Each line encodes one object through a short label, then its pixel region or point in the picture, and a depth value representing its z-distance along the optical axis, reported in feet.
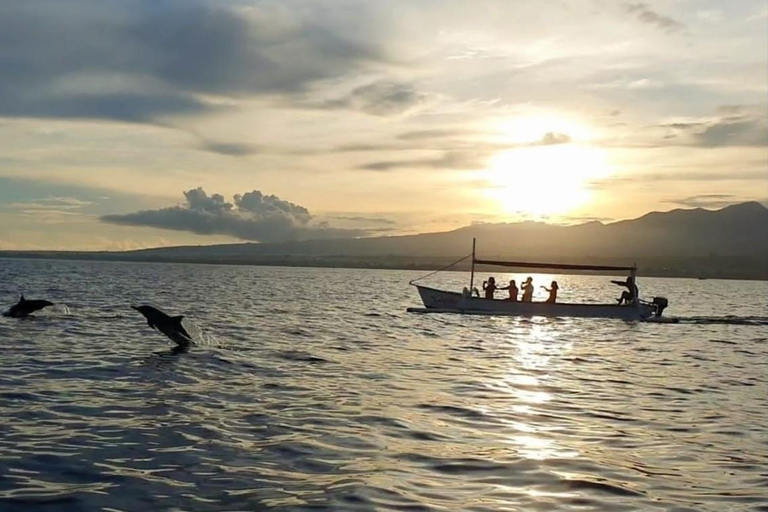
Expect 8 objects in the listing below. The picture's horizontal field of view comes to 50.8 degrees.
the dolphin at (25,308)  136.87
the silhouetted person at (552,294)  183.32
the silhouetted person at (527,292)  187.73
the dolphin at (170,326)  98.17
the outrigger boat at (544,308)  185.15
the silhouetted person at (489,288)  191.52
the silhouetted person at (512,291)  189.27
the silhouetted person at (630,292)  189.98
